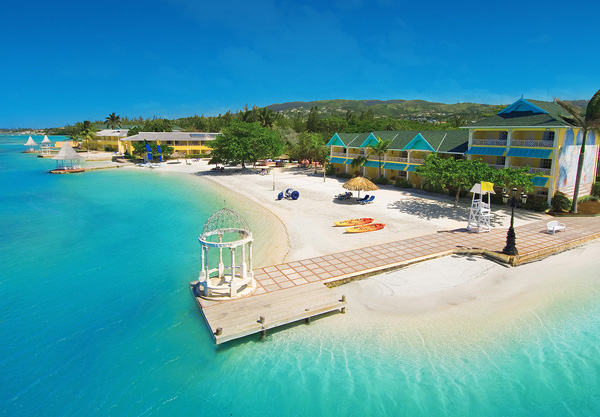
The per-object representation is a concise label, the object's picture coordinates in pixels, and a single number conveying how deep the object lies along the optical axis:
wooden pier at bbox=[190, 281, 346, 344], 13.60
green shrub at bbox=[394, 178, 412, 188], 43.38
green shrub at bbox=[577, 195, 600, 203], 33.72
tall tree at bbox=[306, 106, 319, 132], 96.75
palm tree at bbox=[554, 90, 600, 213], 28.48
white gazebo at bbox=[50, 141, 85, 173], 68.18
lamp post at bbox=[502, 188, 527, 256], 20.31
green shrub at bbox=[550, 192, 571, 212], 30.36
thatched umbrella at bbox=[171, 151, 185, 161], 86.75
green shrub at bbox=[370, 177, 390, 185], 46.12
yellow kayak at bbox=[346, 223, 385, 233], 25.50
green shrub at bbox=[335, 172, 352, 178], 51.92
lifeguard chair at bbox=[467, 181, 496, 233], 25.30
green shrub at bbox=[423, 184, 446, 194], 39.28
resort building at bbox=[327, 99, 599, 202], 30.77
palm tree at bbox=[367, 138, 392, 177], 44.25
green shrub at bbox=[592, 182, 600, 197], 35.31
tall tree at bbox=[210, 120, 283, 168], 57.66
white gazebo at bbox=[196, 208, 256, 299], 15.84
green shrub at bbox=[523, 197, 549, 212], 31.01
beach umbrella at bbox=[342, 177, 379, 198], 33.31
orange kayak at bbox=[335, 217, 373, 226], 26.90
